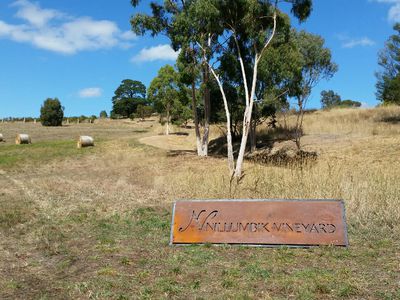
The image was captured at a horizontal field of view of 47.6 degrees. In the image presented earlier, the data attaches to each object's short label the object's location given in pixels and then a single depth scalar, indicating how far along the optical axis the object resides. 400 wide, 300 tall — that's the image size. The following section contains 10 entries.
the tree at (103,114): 88.31
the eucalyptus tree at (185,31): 21.11
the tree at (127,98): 96.12
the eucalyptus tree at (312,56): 31.60
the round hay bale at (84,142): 29.41
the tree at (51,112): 55.56
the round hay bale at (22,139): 31.31
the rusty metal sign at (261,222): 7.40
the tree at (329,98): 85.88
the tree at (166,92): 37.50
